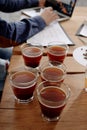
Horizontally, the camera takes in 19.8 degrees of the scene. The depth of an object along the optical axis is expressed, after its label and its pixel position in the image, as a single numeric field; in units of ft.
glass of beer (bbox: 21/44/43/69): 3.39
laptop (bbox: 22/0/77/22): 4.88
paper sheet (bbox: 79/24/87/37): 4.56
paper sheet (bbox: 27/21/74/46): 4.18
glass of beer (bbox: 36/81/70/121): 2.45
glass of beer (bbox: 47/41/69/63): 3.46
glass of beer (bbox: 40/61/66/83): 2.88
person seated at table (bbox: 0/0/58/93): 4.27
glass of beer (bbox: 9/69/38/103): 2.72
